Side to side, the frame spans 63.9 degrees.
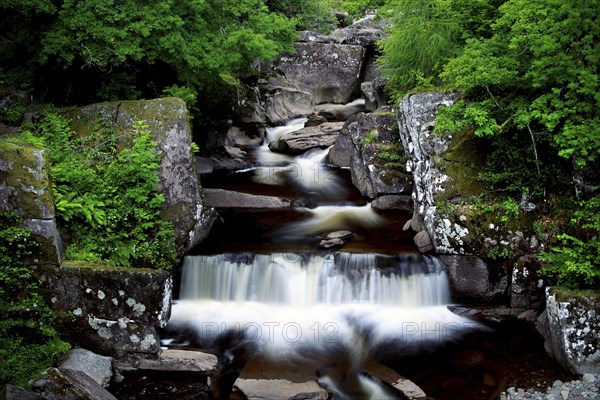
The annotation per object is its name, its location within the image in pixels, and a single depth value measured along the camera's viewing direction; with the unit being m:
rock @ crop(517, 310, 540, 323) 8.40
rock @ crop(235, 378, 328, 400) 6.69
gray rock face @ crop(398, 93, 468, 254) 9.34
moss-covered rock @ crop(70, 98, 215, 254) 9.38
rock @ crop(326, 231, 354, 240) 10.05
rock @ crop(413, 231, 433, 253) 9.31
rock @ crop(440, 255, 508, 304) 8.73
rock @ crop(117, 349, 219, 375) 7.36
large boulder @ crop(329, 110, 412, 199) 11.79
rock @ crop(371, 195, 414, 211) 11.69
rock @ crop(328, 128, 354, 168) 14.21
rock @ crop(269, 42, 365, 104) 20.14
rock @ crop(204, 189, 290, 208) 12.13
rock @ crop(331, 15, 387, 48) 20.47
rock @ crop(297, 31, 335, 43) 20.59
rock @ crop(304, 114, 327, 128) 16.84
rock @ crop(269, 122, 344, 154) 15.50
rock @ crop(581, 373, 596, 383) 6.82
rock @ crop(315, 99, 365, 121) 18.64
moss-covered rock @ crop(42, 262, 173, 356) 7.58
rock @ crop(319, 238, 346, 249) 9.68
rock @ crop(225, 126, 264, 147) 16.12
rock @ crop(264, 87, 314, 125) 17.89
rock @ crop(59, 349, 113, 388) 6.93
